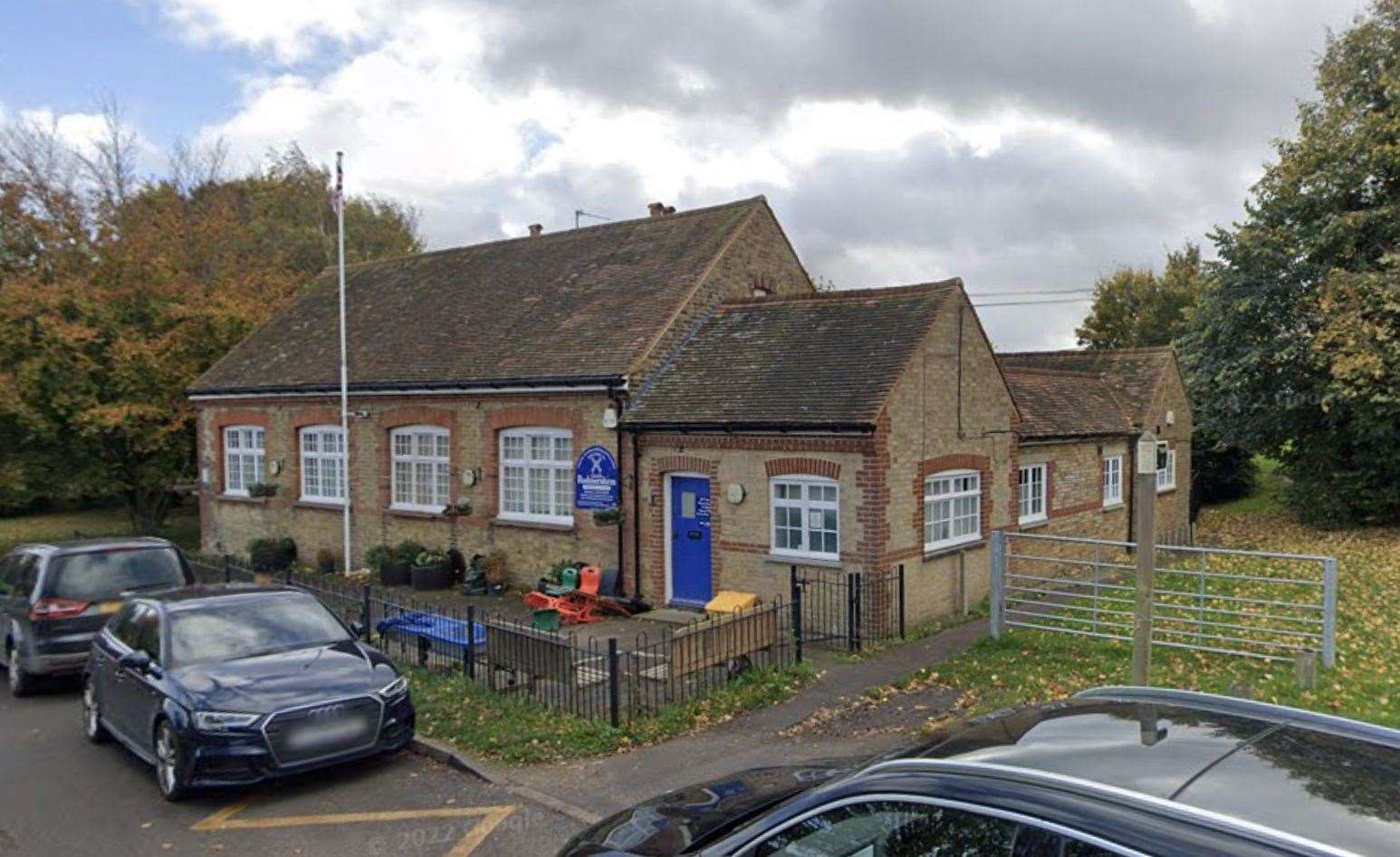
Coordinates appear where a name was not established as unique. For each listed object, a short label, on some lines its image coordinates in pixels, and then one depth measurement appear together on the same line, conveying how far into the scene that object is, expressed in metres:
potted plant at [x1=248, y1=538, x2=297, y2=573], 20.80
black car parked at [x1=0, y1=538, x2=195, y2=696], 11.11
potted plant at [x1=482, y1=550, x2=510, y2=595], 16.64
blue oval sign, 15.05
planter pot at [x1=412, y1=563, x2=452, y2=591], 17.17
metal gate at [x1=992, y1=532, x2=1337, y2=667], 9.89
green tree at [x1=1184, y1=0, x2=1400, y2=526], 19.94
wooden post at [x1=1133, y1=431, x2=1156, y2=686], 6.88
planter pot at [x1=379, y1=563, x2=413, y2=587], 17.77
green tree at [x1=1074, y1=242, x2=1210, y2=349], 38.94
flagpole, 18.25
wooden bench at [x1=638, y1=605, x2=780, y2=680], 9.39
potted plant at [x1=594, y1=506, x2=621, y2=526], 14.78
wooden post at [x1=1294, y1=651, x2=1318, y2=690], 8.99
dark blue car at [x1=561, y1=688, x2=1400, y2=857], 2.46
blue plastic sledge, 10.73
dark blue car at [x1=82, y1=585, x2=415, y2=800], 7.29
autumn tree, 21.55
